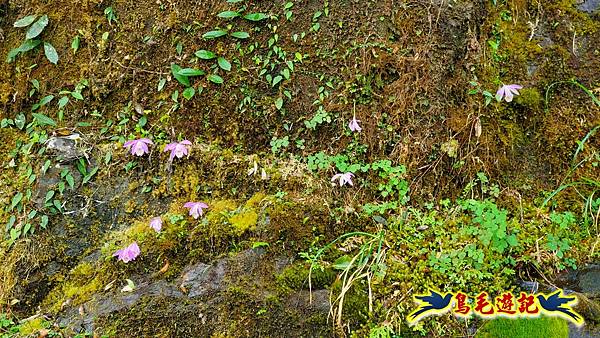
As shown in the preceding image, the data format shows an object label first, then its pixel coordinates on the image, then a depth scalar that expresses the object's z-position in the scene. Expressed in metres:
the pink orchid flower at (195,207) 3.57
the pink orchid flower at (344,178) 3.70
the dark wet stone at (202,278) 3.27
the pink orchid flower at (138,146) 3.84
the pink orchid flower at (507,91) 3.71
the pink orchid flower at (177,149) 3.84
